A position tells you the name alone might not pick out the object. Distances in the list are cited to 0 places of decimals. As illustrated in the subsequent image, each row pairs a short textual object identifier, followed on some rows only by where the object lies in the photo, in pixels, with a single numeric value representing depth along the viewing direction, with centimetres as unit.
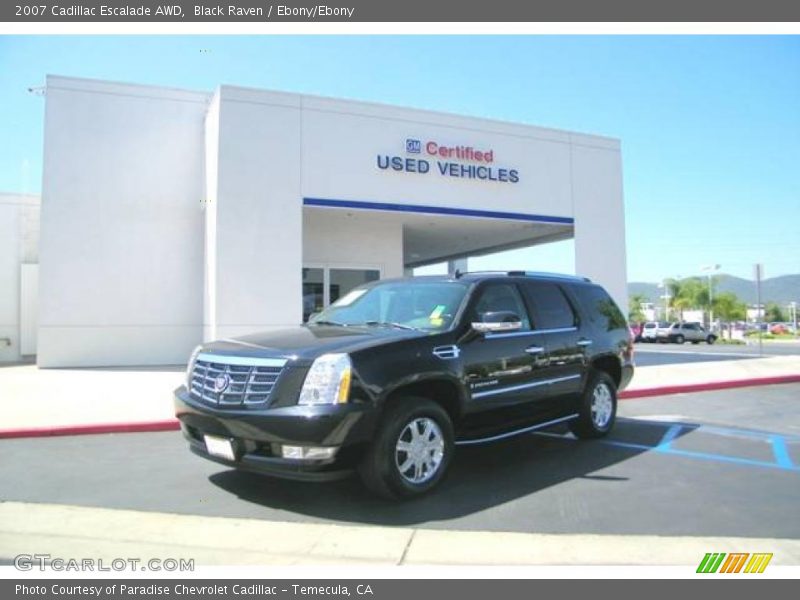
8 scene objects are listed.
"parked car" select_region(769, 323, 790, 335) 8466
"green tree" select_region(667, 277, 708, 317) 7262
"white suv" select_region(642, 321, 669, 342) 4544
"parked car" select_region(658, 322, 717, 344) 4438
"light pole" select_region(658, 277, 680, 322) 7787
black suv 440
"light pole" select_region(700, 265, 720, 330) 7050
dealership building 1436
